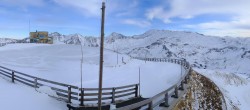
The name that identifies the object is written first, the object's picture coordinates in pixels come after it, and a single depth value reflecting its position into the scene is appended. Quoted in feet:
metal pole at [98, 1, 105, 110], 13.90
